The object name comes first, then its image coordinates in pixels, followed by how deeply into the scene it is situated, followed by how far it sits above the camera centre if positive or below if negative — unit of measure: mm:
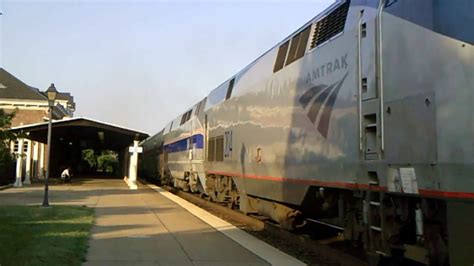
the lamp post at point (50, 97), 19434 +2702
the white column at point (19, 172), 31609 +31
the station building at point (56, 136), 32656 +2792
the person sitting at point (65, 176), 37250 -176
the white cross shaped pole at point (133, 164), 33031 +641
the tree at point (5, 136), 15148 +1032
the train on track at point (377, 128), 5160 +622
